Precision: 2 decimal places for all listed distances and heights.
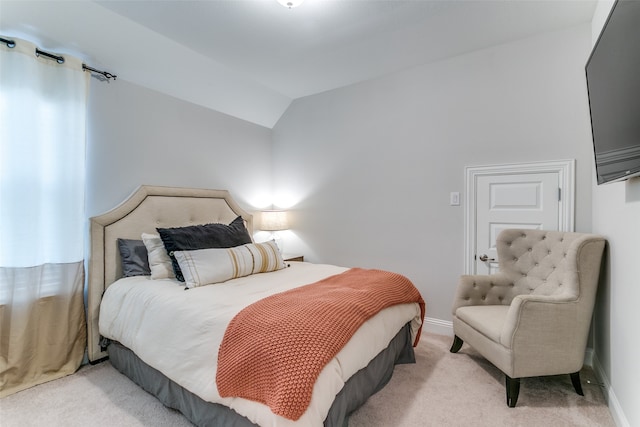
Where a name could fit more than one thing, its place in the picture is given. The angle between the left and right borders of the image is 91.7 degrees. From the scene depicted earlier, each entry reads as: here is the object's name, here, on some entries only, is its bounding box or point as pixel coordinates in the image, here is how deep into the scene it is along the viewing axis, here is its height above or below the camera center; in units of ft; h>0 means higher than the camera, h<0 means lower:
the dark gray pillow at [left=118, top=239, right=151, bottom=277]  8.04 -1.16
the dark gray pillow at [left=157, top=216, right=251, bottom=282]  7.75 -0.64
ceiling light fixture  6.62 +4.55
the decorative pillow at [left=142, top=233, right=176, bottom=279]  7.65 -1.12
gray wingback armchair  6.11 -2.30
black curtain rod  6.39 +3.58
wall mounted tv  3.88 +1.77
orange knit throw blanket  4.00 -1.88
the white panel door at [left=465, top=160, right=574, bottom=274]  8.11 +0.32
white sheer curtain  6.48 -0.05
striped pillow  7.07 -1.21
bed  4.73 -2.24
